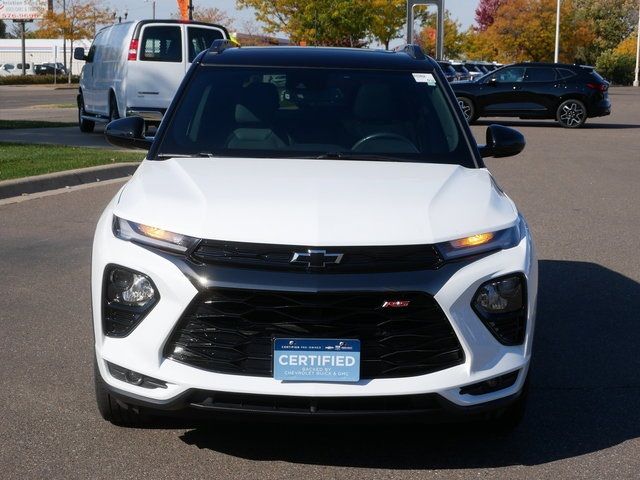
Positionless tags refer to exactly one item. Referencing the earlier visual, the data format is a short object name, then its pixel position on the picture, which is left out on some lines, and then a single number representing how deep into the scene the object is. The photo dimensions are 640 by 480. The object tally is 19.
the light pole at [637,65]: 84.26
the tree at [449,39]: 105.51
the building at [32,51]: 111.88
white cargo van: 19.34
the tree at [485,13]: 106.67
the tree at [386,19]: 70.06
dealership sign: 81.25
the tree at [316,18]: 66.12
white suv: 4.12
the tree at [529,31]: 80.88
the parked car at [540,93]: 28.02
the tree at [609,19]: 107.79
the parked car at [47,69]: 85.64
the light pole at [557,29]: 72.44
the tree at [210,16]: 84.78
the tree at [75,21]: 62.67
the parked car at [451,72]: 41.09
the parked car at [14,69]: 97.69
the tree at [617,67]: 88.88
